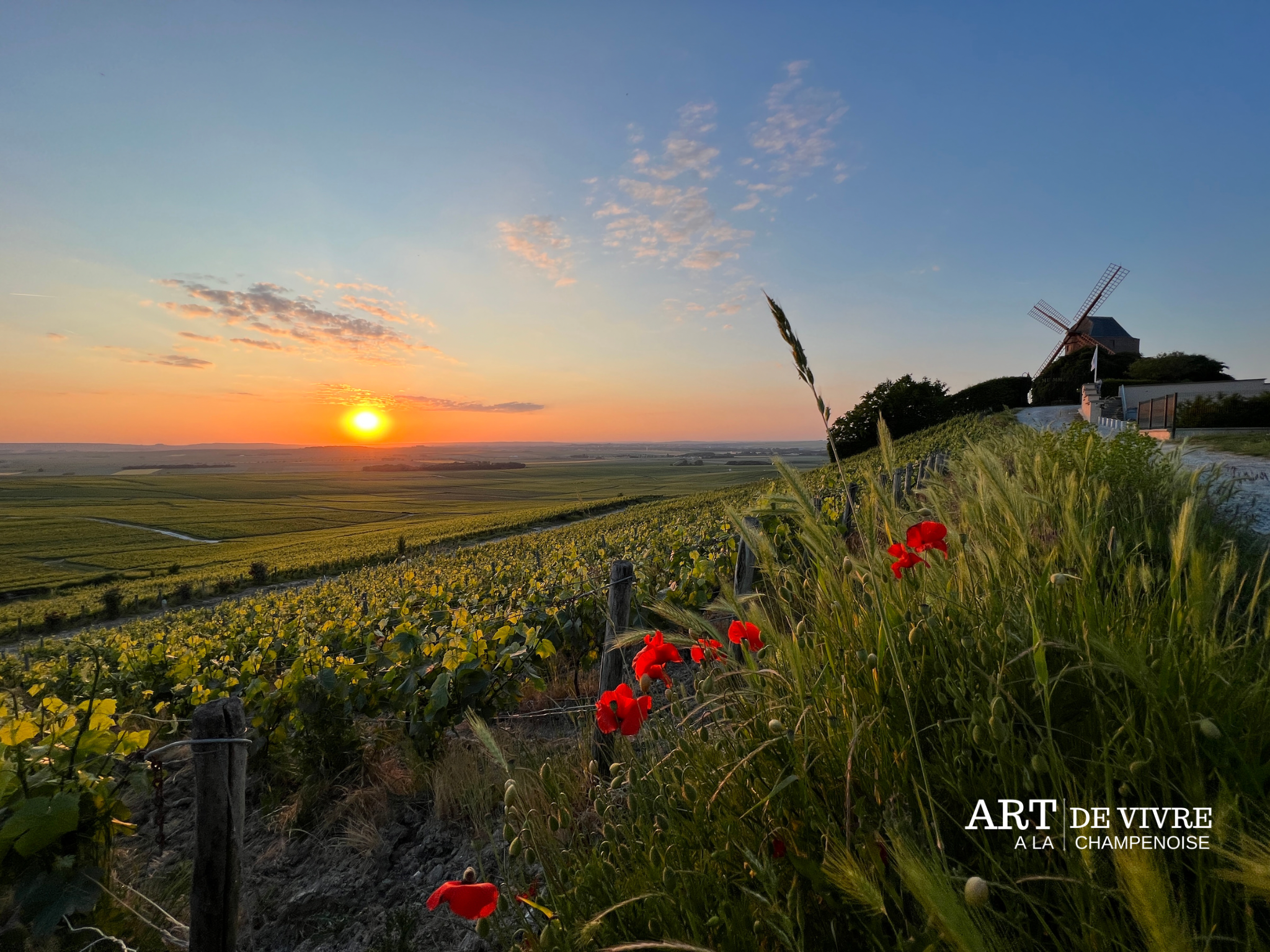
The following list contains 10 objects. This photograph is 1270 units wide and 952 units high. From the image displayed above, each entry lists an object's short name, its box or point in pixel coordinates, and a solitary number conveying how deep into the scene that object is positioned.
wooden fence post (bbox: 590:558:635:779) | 3.44
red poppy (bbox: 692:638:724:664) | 2.13
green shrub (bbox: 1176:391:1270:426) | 21.80
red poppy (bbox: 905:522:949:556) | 1.82
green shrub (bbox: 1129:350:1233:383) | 35.78
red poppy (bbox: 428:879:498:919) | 1.29
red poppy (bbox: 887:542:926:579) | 1.84
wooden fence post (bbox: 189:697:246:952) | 2.34
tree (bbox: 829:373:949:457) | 39.00
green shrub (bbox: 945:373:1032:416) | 40.94
